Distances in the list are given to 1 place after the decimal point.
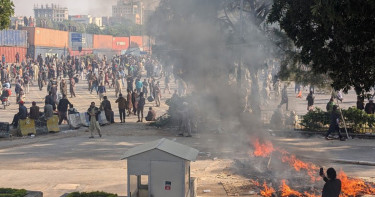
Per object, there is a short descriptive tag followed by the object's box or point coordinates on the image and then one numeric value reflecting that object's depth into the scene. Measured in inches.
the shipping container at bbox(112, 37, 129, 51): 3575.8
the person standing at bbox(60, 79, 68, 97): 1182.3
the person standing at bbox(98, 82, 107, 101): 1216.8
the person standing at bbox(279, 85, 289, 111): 1092.9
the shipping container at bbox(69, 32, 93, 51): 2861.7
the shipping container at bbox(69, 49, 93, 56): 2842.0
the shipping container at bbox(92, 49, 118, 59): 3241.9
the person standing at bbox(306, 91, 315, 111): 1051.3
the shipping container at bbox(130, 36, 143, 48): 3763.3
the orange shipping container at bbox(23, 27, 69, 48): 2400.3
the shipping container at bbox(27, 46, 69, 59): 2384.8
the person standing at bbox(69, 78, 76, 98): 1357.7
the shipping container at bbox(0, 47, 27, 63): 2164.2
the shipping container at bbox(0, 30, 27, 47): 2182.6
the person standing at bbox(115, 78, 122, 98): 1339.8
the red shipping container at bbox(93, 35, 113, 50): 3281.3
